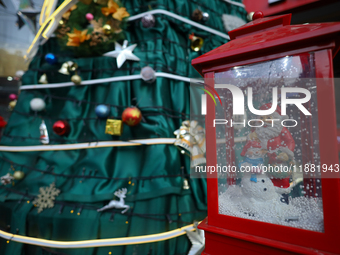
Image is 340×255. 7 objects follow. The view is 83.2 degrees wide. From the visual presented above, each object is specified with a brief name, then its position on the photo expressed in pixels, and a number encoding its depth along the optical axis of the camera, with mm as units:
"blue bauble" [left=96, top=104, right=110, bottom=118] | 1213
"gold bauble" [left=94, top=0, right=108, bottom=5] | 1319
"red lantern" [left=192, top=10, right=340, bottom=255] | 455
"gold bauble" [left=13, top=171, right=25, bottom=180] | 1207
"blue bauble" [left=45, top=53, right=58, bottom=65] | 1397
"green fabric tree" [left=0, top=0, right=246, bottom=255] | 1038
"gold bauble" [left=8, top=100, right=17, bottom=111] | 1586
